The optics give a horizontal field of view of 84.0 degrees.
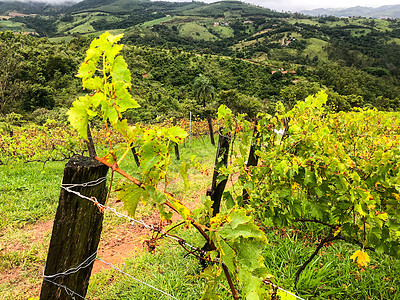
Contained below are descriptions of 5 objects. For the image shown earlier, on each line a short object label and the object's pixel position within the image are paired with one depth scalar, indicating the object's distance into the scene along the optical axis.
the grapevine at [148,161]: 0.72
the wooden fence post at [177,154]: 10.17
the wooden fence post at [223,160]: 2.77
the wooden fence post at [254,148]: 2.97
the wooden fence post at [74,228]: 1.11
